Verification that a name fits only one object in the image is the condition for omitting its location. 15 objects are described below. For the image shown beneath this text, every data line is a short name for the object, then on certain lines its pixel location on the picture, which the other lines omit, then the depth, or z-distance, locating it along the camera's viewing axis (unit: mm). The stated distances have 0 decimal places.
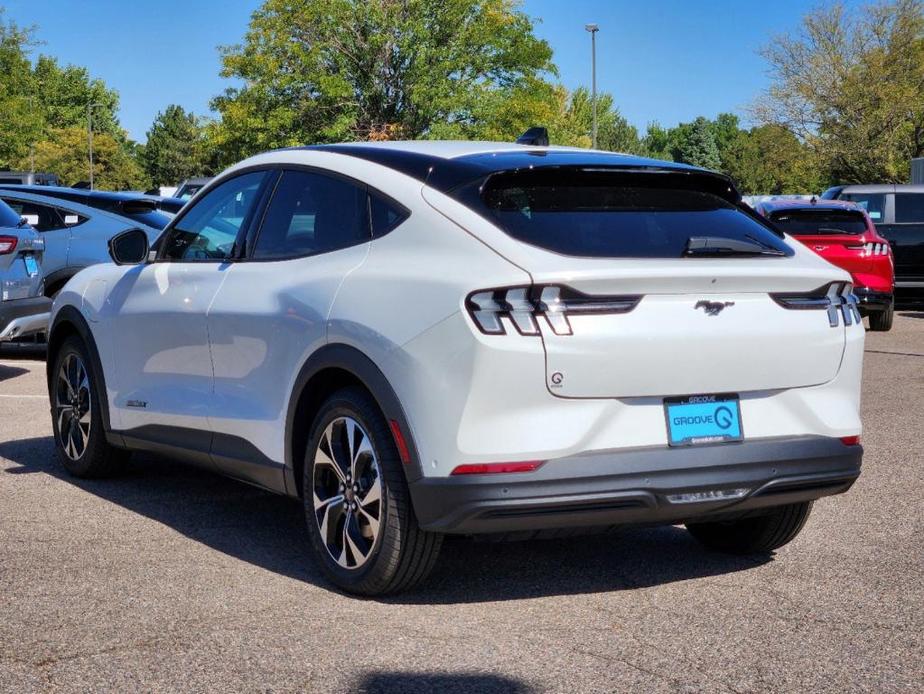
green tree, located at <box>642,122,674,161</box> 156625
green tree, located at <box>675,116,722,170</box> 144500
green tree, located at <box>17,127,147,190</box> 98750
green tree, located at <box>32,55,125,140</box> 110062
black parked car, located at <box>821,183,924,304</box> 20922
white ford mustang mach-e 4555
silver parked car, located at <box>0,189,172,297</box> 14078
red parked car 17609
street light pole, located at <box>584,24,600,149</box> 67375
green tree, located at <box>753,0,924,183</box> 53062
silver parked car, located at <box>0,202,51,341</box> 11672
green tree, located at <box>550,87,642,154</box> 120062
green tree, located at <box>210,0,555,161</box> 52719
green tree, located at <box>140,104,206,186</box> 121875
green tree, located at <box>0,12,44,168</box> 52188
